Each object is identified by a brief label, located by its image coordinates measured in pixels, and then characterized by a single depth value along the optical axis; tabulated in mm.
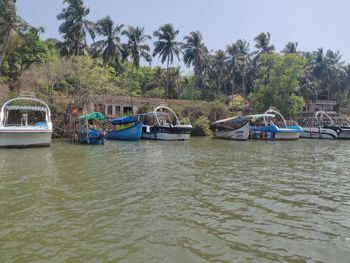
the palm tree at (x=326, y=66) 75250
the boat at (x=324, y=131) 44094
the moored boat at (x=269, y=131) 39969
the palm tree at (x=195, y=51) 59656
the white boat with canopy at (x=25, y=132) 23859
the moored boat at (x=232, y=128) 39344
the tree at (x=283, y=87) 56750
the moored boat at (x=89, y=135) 28781
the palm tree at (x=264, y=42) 67938
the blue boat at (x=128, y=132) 35094
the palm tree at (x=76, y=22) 48406
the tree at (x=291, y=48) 75306
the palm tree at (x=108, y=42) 53188
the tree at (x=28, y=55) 43281
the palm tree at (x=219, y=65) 66125
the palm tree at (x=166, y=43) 56312
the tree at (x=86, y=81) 36062
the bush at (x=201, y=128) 46188
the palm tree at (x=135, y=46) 55688
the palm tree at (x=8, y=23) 32531
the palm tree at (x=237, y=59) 66188
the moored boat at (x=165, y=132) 36500
